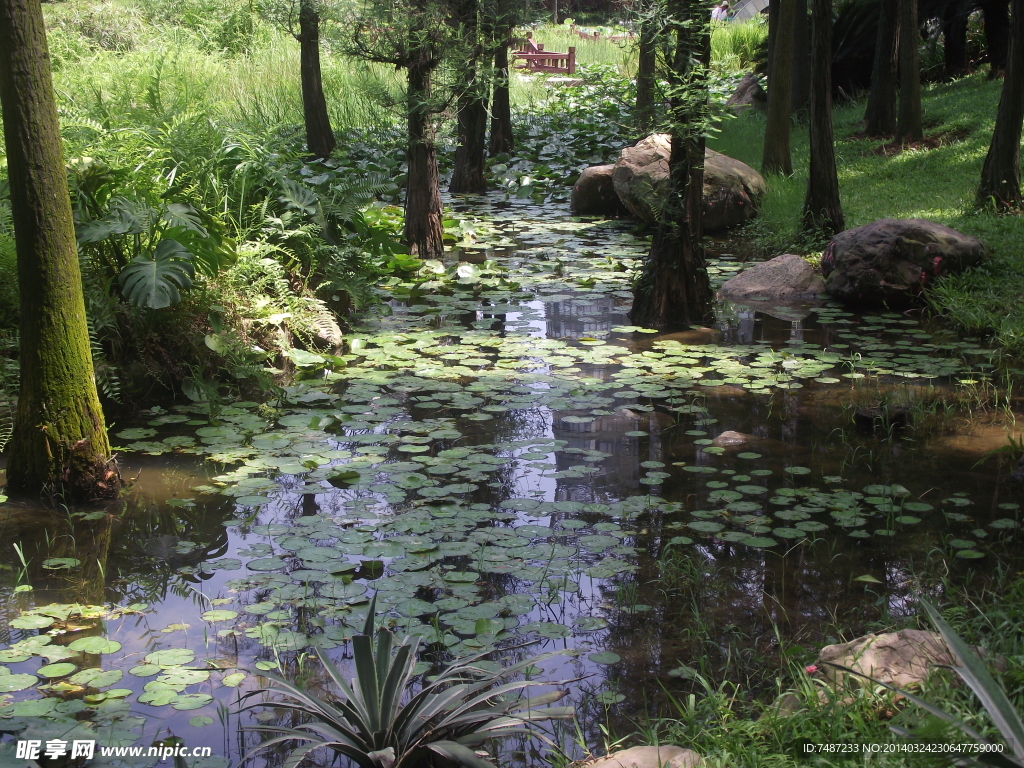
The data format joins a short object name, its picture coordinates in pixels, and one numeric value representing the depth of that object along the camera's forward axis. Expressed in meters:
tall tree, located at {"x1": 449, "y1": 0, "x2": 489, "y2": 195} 7.80
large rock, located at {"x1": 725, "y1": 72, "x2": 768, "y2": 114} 17.92
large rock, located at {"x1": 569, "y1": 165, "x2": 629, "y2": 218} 12.11
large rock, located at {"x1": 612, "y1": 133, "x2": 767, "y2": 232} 10.45
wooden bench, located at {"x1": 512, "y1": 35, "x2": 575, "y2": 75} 21.55
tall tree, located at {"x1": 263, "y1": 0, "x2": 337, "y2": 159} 11.18
